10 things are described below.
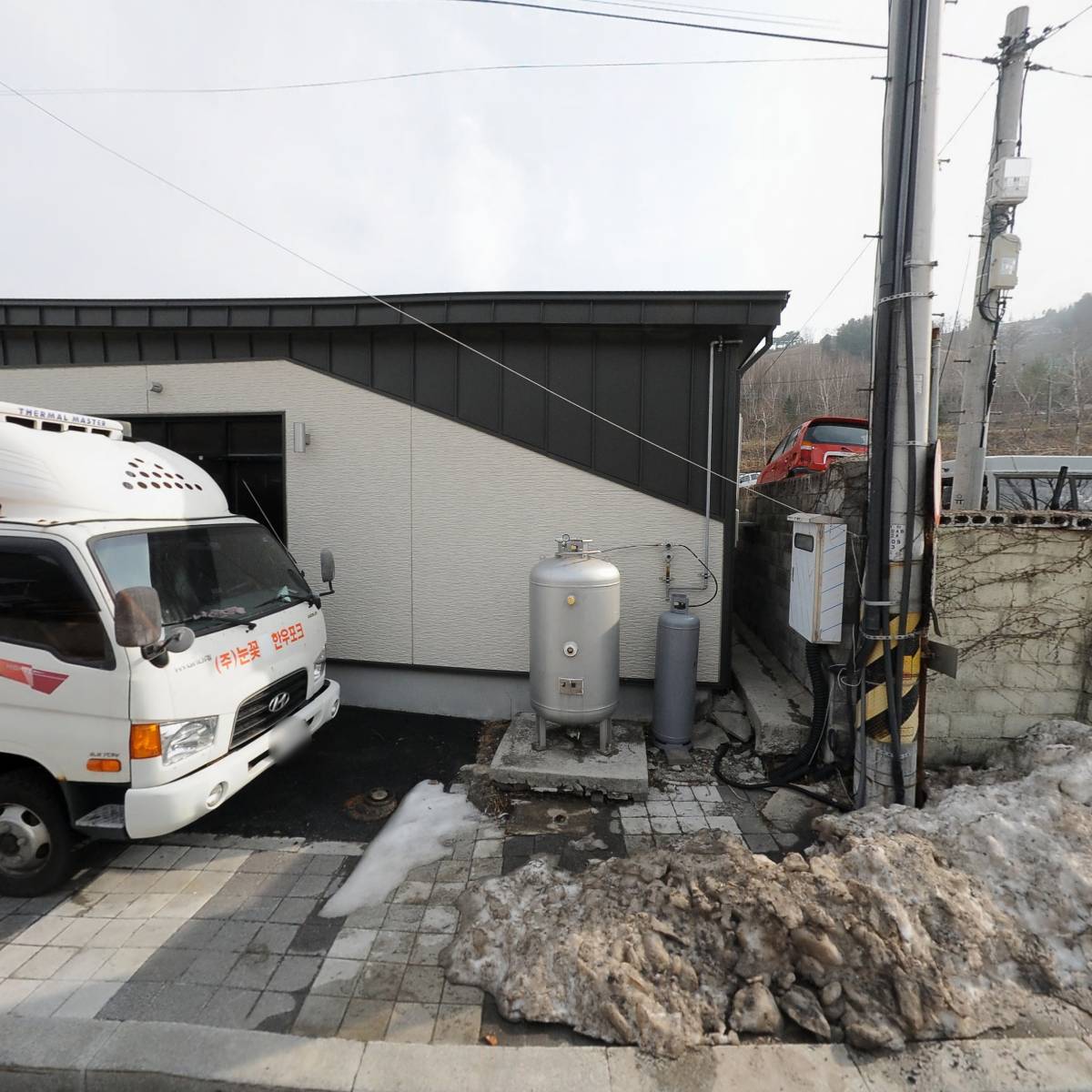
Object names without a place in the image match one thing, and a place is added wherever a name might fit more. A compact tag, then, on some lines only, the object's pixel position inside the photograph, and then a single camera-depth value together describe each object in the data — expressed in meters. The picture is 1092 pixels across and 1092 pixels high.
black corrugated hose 4.37
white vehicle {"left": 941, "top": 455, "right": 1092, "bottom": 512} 7.34
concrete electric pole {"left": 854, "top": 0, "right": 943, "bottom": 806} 3.33
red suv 8.02
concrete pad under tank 4.22
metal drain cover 4.09
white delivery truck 3.02
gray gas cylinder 4.85
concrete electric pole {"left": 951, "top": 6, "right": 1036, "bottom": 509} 6.71
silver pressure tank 4.39
